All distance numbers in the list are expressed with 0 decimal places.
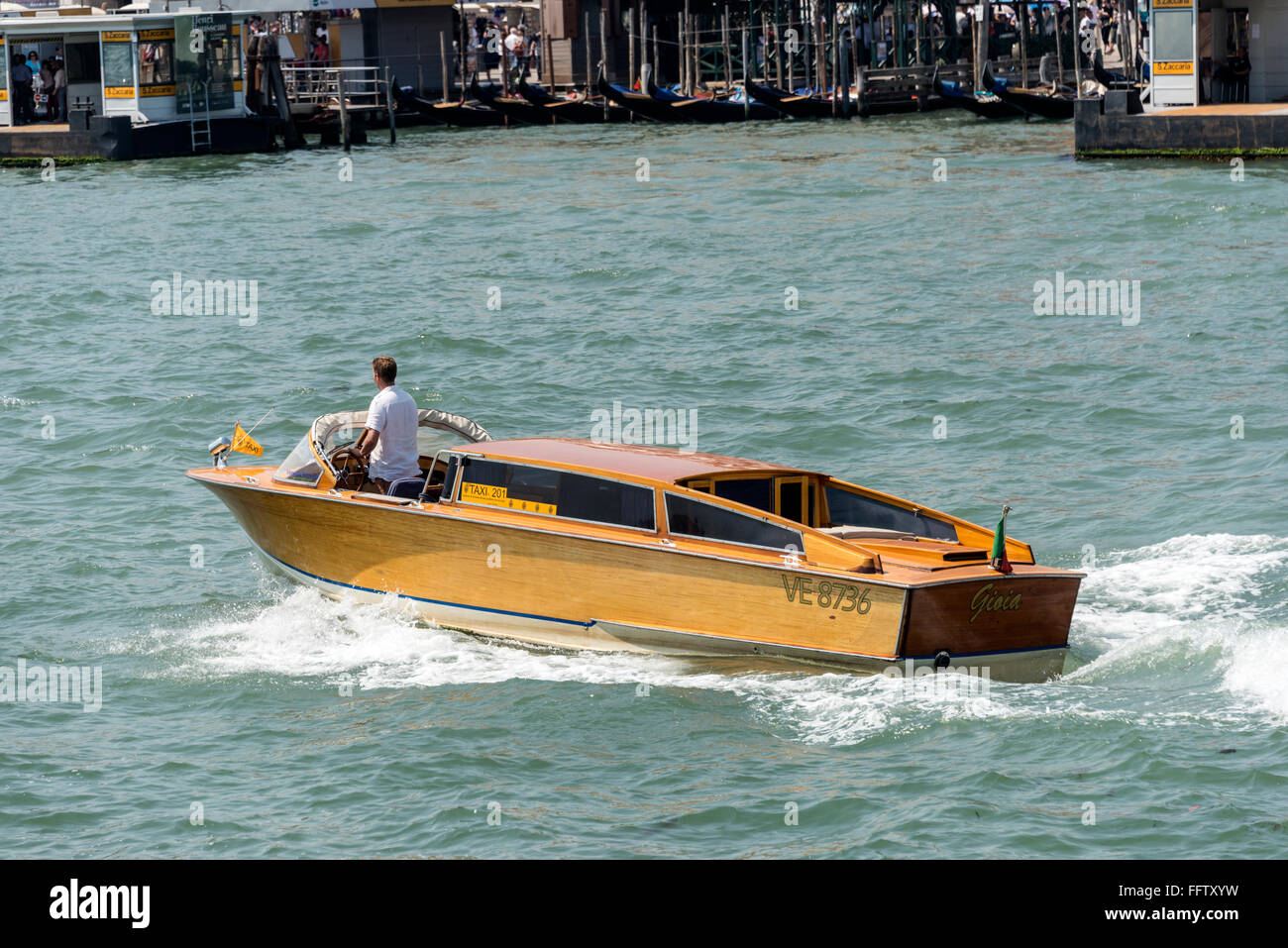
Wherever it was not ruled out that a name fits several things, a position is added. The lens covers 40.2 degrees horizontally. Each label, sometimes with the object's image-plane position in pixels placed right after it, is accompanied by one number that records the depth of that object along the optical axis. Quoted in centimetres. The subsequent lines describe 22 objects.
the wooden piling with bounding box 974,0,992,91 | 4772
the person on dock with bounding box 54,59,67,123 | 4669
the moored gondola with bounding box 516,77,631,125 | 5222
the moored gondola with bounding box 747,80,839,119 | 5031
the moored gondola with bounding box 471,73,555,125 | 5250
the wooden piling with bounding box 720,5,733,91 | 5153
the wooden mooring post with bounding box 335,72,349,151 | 4703
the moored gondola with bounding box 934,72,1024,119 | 4753
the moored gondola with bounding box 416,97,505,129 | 5322
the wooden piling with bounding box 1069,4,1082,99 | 4655
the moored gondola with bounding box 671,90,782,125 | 5056
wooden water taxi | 1081
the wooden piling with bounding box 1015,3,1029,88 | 4906
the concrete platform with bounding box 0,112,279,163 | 4338
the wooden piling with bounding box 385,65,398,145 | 4839
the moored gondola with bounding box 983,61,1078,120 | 4722
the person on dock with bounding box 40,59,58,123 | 4662
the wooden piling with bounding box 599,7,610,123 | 5584
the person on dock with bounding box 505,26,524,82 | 6077
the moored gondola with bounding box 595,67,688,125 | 5097
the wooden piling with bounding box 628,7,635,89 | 5378
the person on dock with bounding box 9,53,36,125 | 4566
